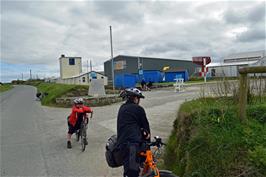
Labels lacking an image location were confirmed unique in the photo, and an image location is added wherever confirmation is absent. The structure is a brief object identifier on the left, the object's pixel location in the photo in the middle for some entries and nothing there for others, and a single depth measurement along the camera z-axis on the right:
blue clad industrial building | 44.96
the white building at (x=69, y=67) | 65.69
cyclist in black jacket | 3.25
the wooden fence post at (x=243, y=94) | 3.90
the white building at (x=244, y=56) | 66.41
